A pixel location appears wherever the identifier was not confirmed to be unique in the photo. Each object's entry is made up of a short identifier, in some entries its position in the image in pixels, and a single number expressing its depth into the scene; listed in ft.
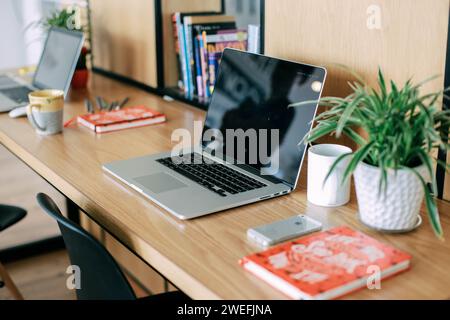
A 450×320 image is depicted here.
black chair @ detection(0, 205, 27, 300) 5.96
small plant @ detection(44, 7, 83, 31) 7.65
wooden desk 3.00
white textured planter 3.36
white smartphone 3.38
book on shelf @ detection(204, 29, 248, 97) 6.30
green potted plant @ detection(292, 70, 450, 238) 3.28
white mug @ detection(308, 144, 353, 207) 3.80
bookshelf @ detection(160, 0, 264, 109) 6.91
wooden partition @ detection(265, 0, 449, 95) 3.86
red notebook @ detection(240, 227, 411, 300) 2.87
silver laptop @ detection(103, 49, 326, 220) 4.01
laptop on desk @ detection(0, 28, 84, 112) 6.64
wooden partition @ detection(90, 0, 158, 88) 7.07
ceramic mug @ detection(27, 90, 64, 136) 5.34
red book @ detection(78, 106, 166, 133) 5.58
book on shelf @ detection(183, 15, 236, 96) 6.37
